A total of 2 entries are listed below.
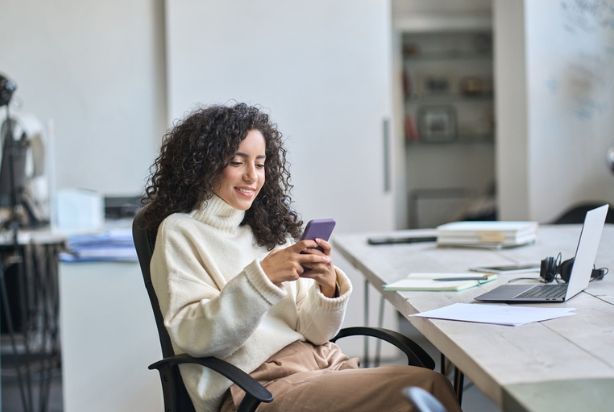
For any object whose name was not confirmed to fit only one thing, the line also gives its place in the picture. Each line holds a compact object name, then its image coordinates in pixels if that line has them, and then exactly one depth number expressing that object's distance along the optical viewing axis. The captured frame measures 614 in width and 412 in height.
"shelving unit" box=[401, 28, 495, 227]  7.53
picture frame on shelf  7.56
